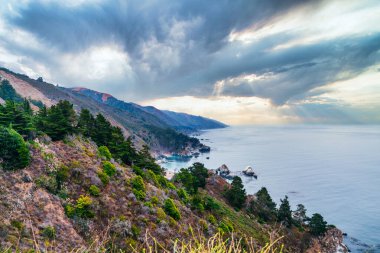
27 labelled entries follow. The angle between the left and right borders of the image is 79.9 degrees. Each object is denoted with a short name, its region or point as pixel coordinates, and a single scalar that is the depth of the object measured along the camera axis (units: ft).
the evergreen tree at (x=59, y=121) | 91.61
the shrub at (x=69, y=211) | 63.36
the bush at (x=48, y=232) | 53.15
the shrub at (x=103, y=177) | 82.02
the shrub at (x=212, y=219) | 113.12
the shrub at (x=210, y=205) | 130.21
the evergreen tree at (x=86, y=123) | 115.42
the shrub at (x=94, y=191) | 74.33
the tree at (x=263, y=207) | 192.07
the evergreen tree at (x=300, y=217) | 195.40
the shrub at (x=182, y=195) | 121.89
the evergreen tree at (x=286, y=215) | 185.16
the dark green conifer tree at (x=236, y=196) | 190.29
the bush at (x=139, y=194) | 86.01
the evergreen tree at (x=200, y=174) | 207.15
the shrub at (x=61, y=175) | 70.74
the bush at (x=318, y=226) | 175.63
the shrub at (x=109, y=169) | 88.69
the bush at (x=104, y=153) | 101.38
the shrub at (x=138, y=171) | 112.98
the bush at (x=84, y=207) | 65.98
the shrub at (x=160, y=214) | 82.88
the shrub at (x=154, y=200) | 90.17
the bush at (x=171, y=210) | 91.51
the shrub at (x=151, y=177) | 116.17
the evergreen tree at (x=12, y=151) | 62.75
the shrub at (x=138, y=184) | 91.15
